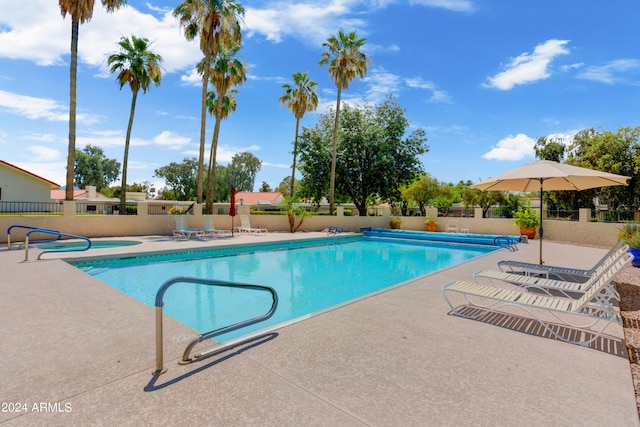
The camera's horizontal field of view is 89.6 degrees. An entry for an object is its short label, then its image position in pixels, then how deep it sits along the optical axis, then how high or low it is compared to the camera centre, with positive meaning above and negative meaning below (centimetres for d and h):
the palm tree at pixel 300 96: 2695 +955
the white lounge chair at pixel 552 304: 386 -115
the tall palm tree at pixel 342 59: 2359 +1110
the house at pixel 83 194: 4003 +157
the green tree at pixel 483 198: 4138 +177
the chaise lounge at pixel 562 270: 590 -116
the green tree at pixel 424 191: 3347 +206
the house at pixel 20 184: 2320 +155
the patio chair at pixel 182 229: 1566 -110
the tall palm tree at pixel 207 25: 1833 +1059
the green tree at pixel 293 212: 2045 -21
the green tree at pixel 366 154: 2783 +494
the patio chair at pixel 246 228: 1811 -112
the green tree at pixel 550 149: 2856 +575
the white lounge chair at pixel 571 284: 436 -112
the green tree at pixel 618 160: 2128 +367
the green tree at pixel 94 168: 6191 +755
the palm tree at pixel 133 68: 2041 +890
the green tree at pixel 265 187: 7655 +510
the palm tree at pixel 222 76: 2089 +876
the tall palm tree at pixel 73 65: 1478 +651
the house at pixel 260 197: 5146 +187
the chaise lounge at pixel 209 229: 1656 -110
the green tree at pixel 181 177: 5556 +526
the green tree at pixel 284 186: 6620 +496
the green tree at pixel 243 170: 6193 +751
